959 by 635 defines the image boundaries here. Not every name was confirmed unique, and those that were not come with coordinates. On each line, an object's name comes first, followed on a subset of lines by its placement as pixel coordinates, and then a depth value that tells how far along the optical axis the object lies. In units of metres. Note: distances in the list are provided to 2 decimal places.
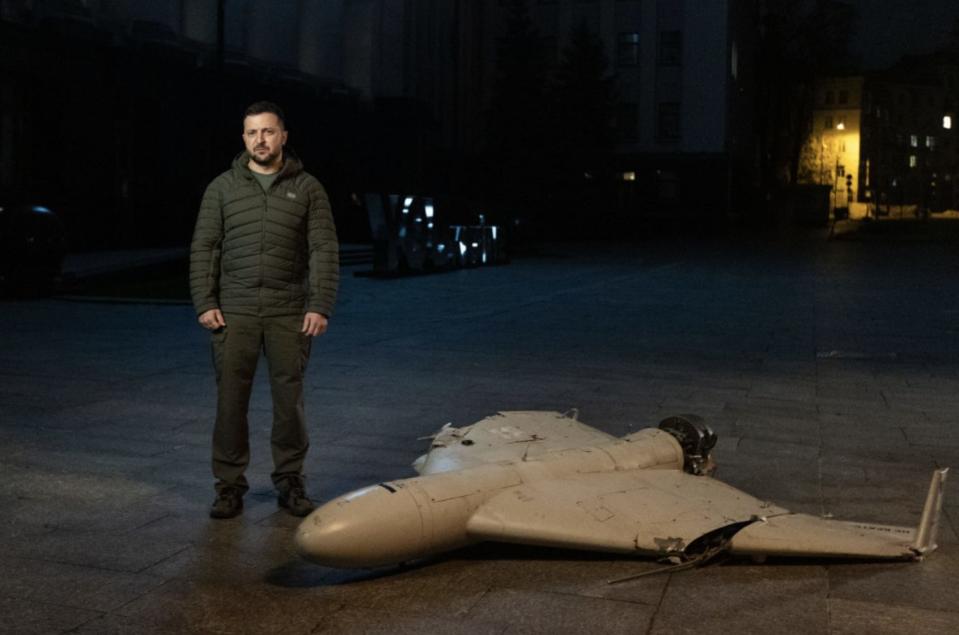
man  5.50
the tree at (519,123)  50.38
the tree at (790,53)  80.44
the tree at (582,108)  51.50
